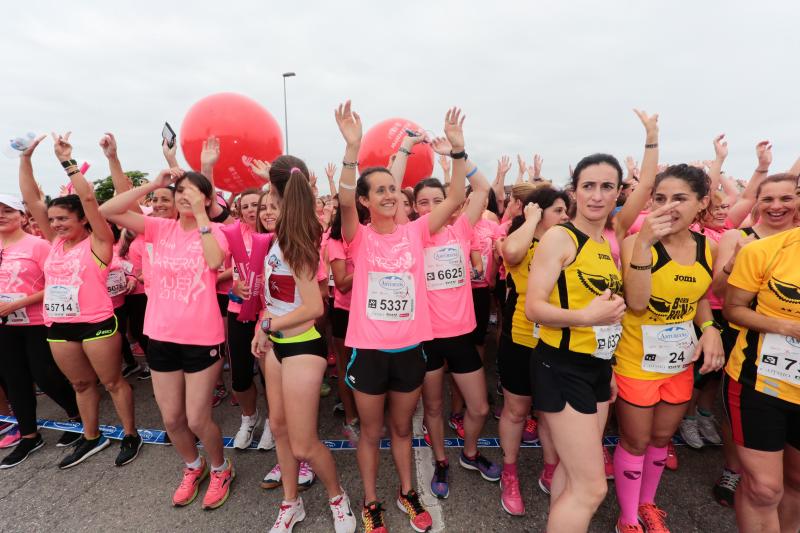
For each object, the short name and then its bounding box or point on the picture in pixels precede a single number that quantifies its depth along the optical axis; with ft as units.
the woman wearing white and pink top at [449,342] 9.04
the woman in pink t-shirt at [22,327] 10.82
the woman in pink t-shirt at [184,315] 8.66
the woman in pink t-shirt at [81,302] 10.12
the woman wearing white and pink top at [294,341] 7.23
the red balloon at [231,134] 16.10
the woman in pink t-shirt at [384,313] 7.61
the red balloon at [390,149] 18.56
